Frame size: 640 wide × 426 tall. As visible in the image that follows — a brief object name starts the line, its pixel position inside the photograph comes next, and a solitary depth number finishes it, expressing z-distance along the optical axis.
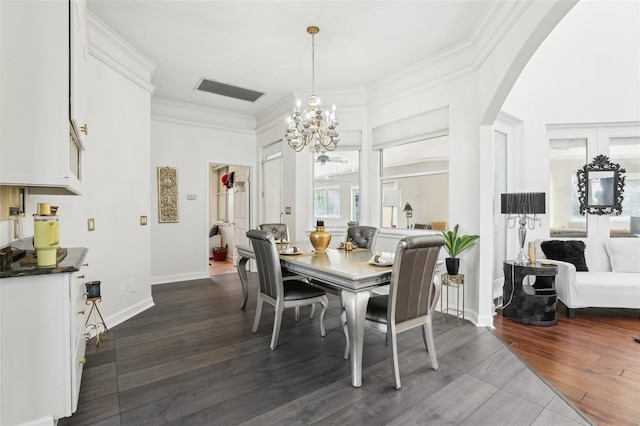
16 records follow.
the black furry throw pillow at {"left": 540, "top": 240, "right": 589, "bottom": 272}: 3.90
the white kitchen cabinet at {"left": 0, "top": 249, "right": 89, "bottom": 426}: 1.57
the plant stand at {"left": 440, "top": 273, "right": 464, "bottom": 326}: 3.35
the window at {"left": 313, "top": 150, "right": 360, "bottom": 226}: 5.01
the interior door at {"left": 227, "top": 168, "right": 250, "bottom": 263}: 6.44
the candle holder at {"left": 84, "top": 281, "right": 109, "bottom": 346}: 2.69
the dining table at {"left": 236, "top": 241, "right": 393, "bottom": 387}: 2.16
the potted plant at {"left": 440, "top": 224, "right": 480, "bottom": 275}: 3.31
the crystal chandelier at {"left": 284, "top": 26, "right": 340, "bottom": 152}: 3.20
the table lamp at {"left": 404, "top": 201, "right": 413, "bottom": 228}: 4.39
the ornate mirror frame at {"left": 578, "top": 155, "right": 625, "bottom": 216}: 4.24
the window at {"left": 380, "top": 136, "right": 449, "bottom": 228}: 3.99
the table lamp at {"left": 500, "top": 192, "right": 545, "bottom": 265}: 3.38
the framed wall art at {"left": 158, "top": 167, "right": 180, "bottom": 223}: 5.26
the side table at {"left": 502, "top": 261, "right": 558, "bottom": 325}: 3.35
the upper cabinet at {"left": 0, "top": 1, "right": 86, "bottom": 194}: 1.63
